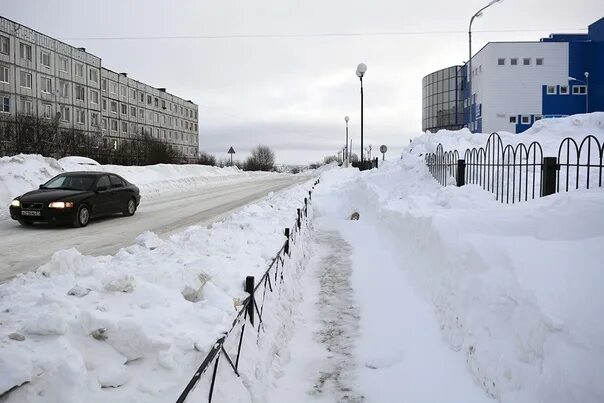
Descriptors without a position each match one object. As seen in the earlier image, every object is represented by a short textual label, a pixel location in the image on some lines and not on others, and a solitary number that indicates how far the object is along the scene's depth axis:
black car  11.18
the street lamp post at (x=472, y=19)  22.84
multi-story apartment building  41.66
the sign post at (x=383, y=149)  29.83
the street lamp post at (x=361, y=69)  21.70
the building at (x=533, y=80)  52.31
